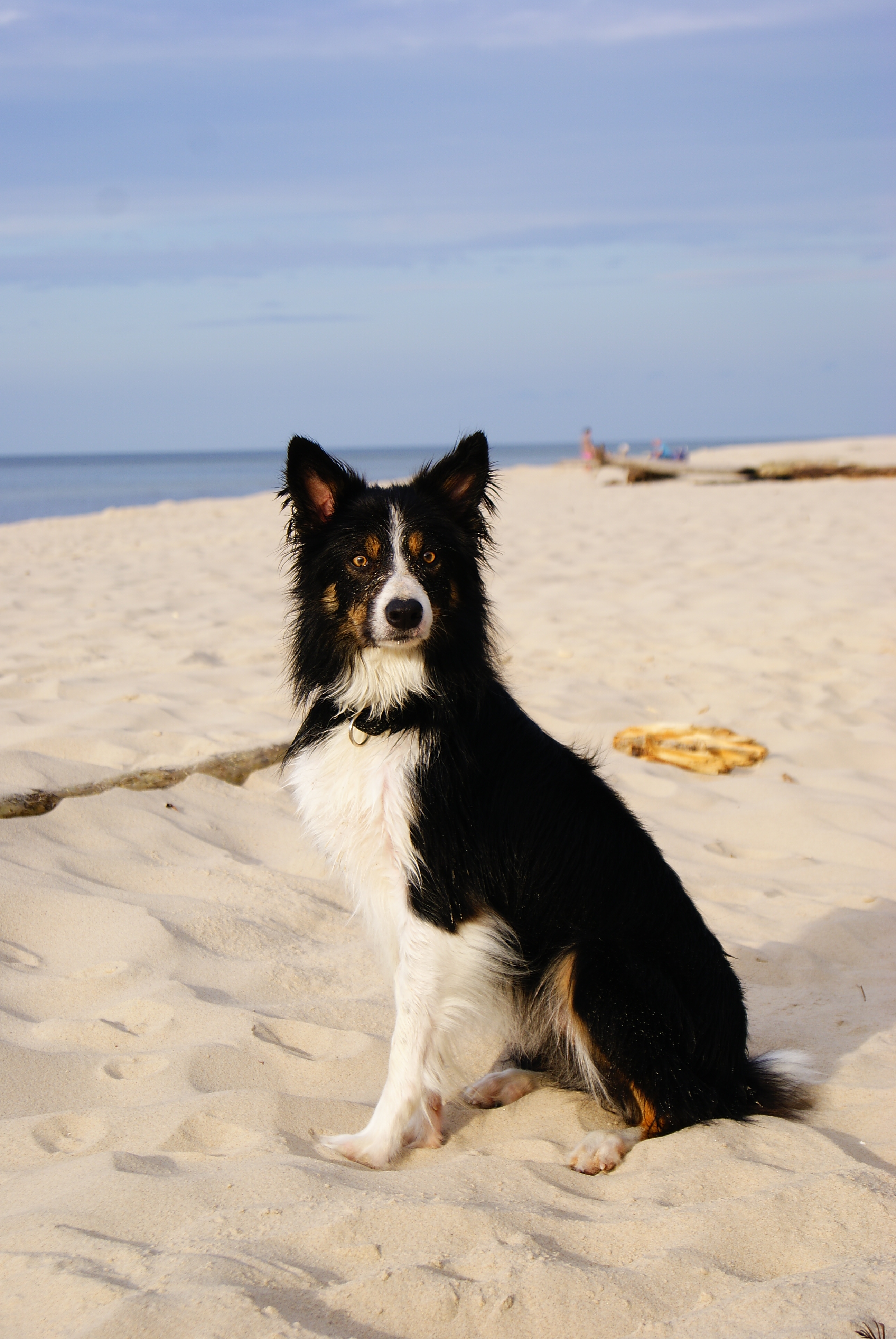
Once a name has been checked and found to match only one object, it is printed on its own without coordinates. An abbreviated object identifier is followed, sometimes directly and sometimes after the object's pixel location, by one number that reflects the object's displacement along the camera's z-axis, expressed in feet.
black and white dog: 9.24
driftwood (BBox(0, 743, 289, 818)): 14.20
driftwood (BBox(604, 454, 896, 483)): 77.20
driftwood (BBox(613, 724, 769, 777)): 18.47
